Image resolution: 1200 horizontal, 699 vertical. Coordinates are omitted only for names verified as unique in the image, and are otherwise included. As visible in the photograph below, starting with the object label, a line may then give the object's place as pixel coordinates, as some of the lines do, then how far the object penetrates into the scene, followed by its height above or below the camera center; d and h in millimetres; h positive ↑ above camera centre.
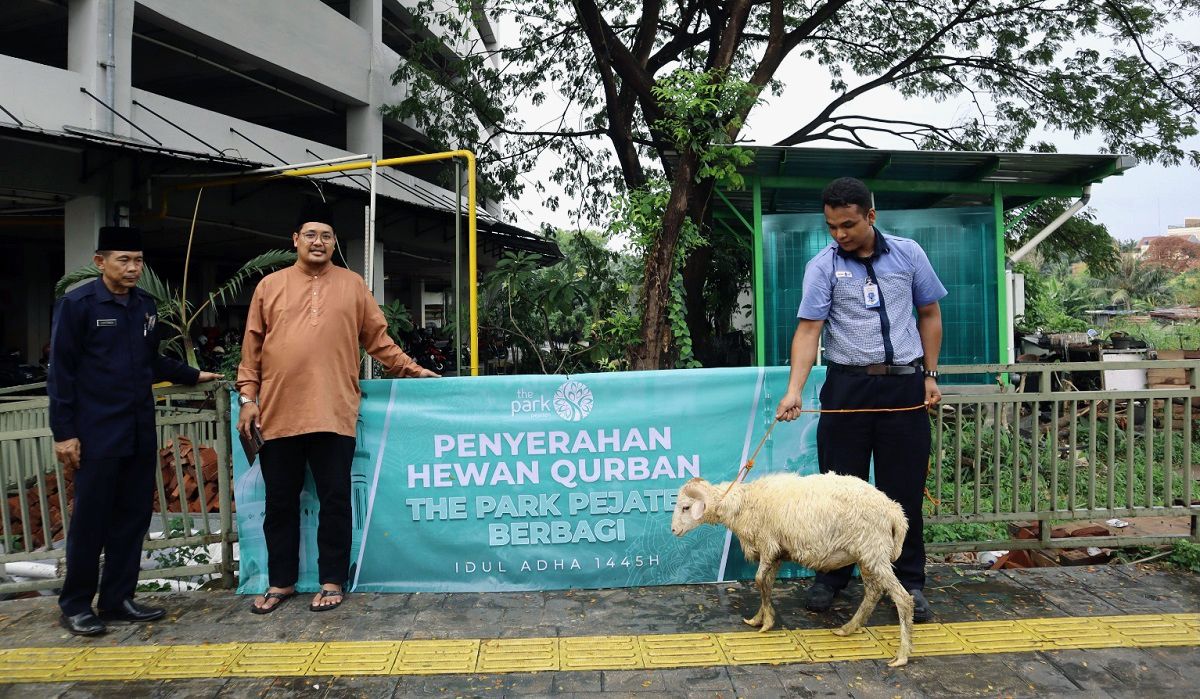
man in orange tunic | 3990 -165
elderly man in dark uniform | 3777 -292
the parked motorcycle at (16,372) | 12477 -133
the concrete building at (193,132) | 10148 +3606
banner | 4254 -632
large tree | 11844 +4774
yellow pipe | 6395 +1349
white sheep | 3428 -732
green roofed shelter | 8672 +1472
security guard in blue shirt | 3775 -3
